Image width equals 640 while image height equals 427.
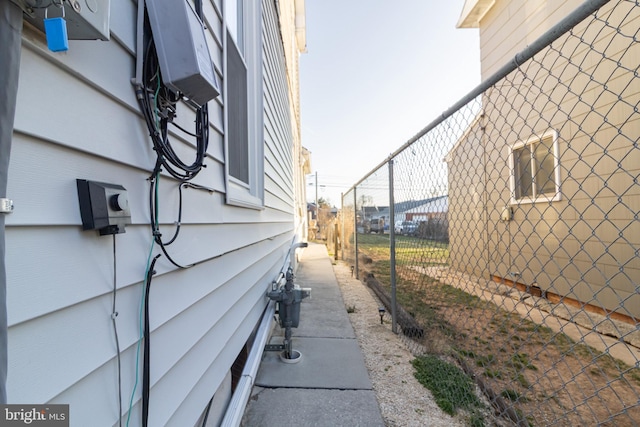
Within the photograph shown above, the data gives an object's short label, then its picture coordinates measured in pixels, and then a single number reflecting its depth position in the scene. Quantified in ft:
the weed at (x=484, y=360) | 8.13
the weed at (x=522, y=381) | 7.54
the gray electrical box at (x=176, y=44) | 3.16
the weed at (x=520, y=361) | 8.50
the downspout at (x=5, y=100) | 1.64
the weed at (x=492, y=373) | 7.70
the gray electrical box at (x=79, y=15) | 1.80
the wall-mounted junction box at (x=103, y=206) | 2.37
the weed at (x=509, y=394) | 6.97
